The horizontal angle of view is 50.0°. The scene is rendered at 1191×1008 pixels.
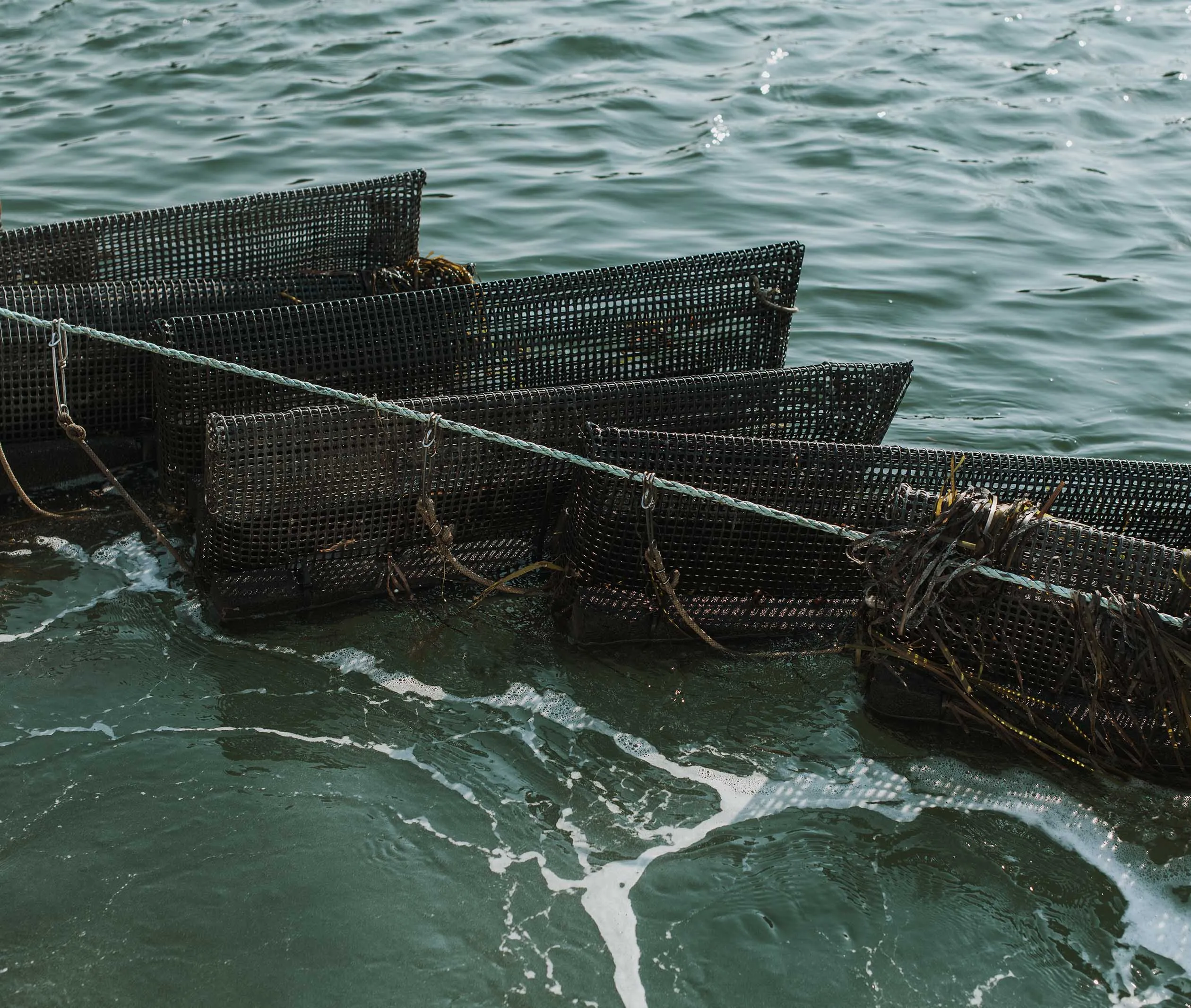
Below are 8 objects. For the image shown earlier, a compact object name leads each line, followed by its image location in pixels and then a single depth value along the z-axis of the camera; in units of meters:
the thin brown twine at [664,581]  4.80
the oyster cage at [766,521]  5.02
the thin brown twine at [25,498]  5.79
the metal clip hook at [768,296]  6.32
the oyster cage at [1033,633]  4.34
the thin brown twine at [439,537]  5.11
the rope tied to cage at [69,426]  5.25
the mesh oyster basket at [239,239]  6.28
